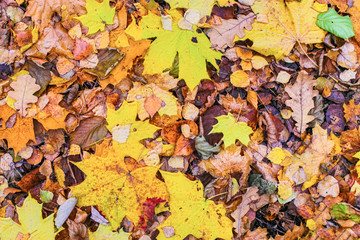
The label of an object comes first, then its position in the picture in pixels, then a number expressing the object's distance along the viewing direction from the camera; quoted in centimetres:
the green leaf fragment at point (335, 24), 69
